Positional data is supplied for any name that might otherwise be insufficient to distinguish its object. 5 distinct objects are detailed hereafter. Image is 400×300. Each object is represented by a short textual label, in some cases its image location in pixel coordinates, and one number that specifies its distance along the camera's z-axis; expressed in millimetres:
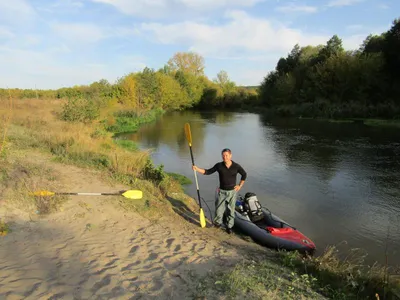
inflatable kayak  6152
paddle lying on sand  7184
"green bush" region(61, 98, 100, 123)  18141
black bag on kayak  7327
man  6258
